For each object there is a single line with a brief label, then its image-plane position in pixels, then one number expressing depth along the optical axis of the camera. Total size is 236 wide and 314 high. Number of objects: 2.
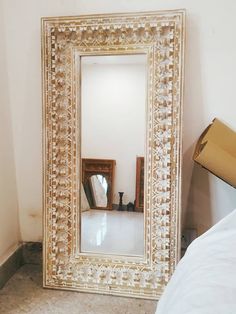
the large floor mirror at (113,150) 1.76
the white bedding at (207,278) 0.74
